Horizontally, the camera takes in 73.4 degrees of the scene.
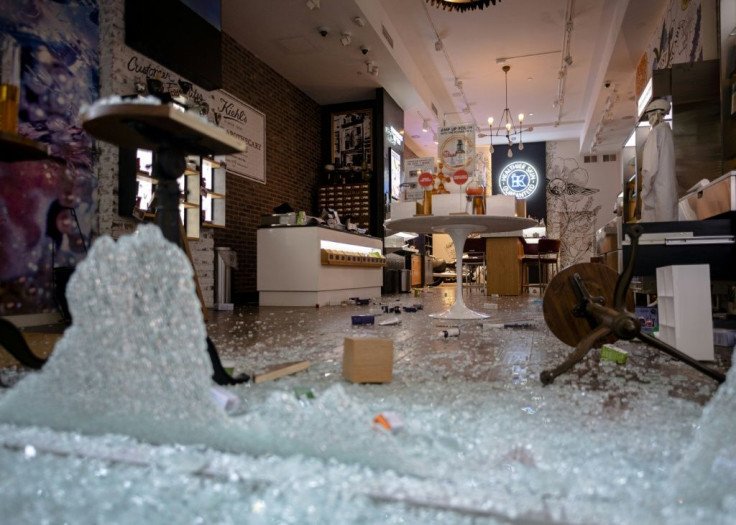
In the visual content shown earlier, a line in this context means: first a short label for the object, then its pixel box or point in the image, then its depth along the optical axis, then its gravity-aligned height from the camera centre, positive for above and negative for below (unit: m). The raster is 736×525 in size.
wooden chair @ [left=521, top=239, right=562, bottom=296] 8.76 +0.33
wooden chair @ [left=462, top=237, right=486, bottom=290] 9.33 +0.40
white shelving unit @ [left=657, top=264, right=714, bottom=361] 1.99 -0.17
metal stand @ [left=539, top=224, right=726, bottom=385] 1.55 -0.17
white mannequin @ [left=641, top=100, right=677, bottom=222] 4.50 +0.91
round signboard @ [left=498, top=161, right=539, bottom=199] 14.48 +2.72
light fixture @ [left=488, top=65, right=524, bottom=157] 11.79 +3.87
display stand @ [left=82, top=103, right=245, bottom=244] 1.24 +0.39
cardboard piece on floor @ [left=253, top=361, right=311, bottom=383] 1.59 -0.34
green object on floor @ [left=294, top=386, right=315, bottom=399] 1.34 -0.33
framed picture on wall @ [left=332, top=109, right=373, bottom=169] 9.24 +2.54
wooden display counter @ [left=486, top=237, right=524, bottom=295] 8.38 +0.09
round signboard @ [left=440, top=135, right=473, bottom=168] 4.17 +1.01
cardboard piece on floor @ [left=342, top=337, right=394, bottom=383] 1.62 -0.29
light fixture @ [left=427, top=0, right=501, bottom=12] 5.46 +2.98
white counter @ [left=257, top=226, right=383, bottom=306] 6.05 +0.05
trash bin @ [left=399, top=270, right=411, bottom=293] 9.68 -0.20
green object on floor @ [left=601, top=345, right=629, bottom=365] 1.95 -0.34
